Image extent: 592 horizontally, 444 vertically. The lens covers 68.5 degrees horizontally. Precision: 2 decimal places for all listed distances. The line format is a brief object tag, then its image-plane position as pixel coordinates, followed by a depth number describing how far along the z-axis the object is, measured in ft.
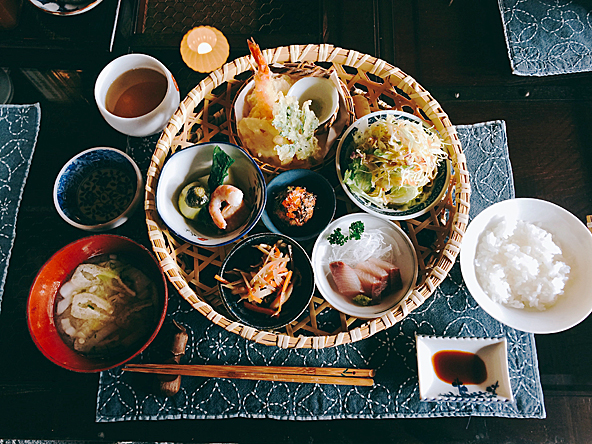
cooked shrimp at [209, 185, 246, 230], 1.23
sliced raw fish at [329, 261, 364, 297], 1.31
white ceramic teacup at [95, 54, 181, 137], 1.32
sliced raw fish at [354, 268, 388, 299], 1.31
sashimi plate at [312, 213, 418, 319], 1.28
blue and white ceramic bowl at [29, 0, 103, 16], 1.58
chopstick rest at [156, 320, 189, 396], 1.30
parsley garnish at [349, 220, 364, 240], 1.30
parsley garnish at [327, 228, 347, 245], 1.30
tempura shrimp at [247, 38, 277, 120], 1.31
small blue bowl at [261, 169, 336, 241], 1.32
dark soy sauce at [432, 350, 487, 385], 1.34
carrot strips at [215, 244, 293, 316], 1.22
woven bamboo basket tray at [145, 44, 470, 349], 1.23
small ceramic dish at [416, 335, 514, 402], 1.30
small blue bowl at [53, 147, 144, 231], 1.31
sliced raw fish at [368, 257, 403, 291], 1.33
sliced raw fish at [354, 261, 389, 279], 1.32
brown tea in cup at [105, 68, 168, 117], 1.40
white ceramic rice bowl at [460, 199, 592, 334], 1.31
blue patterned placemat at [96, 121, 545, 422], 1.33
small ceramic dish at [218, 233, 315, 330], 1.22
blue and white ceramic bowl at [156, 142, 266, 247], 1.25
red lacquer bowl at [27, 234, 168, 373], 1.18
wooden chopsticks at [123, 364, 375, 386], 1.31
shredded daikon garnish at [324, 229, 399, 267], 1.35
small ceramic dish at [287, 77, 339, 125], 1.37
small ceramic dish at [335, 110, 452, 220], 1.31
